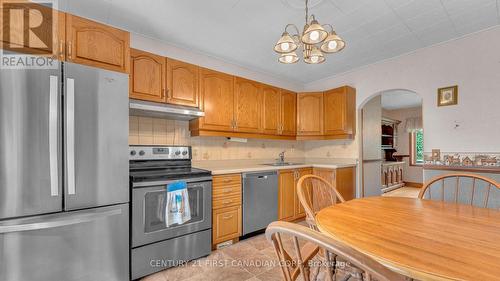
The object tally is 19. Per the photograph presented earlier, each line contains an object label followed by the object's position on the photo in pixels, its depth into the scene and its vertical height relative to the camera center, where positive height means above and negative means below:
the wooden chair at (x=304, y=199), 1.16 -0.36
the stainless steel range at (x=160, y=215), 1.83 -0.68
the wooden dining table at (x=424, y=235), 0.64 -0.39
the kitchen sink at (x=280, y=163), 3.49 -0.39
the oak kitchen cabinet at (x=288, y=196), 2.97 -0.79
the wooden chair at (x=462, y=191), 2.25 -0.57
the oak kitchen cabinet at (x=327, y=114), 3.36 +0.42
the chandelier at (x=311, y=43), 1.39 +0.68
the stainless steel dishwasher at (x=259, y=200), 2.62 -0.76
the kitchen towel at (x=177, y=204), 1.96 -0.59
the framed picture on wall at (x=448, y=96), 2.51 +0.52
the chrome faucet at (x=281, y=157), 3.56 -0.28
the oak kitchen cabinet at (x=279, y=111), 3.30 +0.46
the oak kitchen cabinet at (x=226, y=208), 2.35 -0.77
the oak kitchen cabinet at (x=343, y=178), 3.13 -0.58
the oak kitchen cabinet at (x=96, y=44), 1.76 +0.82
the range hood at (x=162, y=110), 2.10 +0.31
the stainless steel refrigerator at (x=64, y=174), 1.34 -0.23
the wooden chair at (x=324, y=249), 0.48 -0.28
